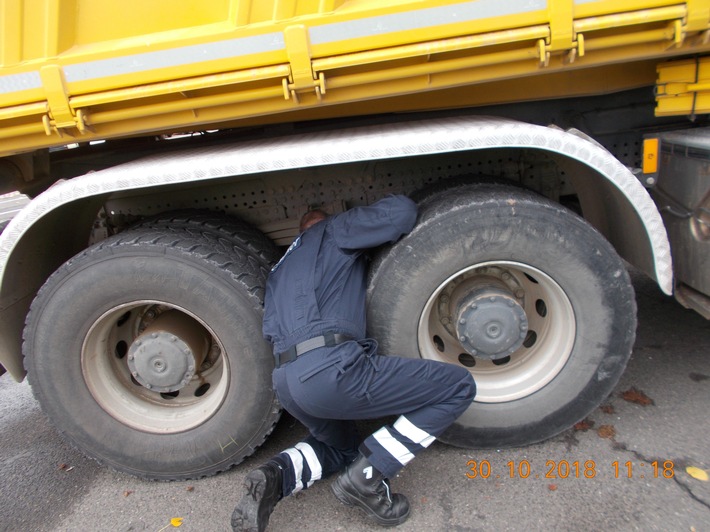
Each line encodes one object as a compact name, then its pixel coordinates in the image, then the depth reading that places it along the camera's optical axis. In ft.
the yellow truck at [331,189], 6.93
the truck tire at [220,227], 8.79
